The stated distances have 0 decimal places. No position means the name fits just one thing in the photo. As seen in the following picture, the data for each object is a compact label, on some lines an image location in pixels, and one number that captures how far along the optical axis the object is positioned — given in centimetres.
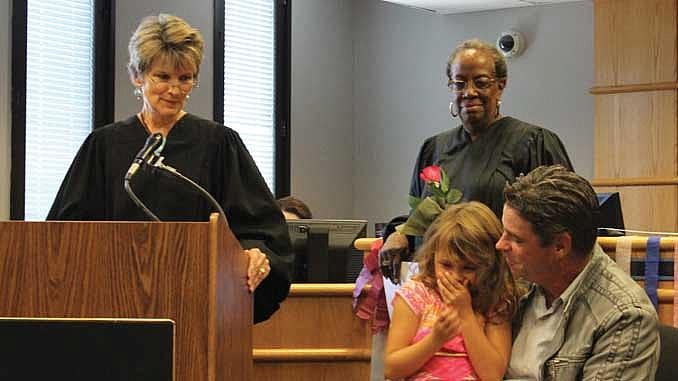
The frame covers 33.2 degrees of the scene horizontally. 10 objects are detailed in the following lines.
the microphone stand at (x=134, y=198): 227
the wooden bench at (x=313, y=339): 404
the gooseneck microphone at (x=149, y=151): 234
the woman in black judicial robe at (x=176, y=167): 270
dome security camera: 827
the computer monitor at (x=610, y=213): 378
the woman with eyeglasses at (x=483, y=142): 355
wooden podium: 202
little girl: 288
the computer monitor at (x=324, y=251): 445
